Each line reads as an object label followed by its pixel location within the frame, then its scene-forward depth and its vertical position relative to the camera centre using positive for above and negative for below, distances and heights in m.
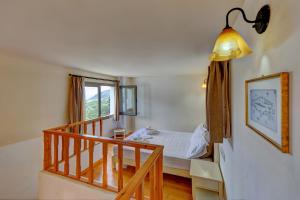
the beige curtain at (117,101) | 5.09 -0.08
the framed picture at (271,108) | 0.60 -0.05
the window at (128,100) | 5.36 -0.06
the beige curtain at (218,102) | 1.64 -0.04
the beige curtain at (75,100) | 3.25 -0.02
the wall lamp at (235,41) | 0.82 +0.36
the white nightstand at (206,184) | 2.07 -1.30
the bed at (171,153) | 2.55 -1.09
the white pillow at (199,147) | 2.56 -0.92
